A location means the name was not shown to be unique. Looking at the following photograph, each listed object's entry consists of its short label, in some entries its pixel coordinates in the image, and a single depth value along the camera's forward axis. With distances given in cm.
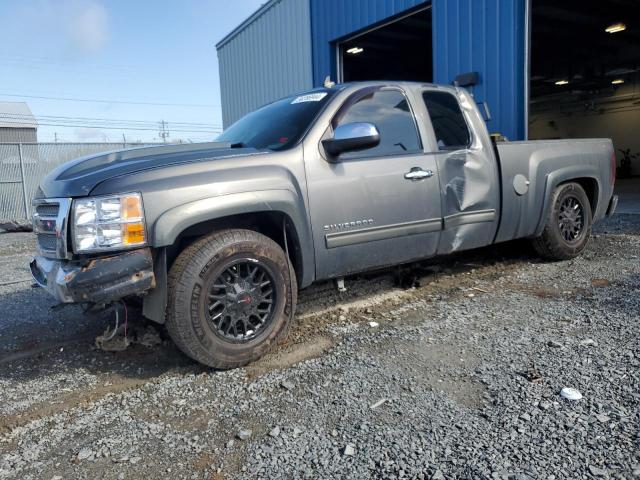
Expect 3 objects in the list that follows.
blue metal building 816
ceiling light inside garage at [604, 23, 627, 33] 1559
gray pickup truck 286
